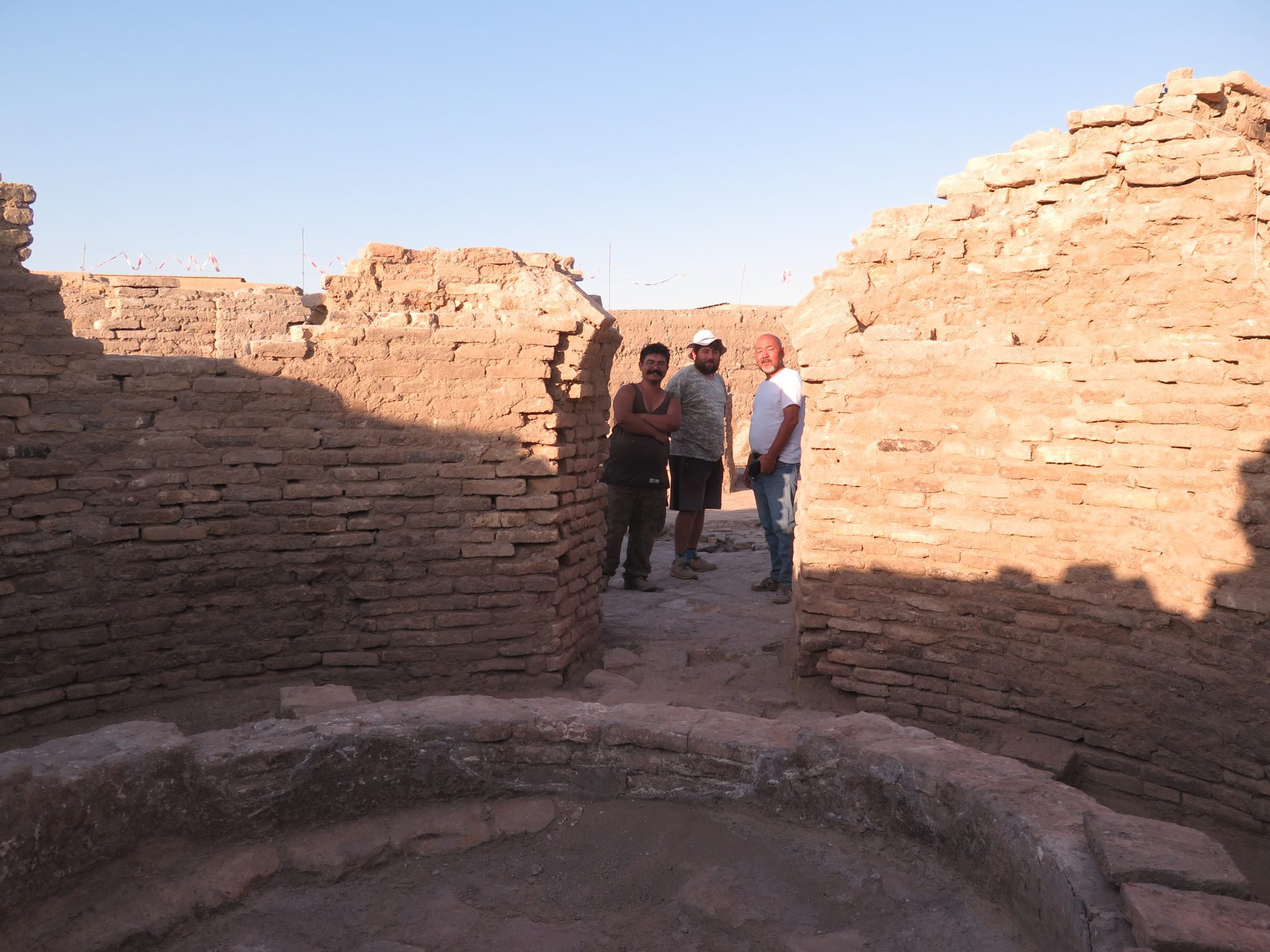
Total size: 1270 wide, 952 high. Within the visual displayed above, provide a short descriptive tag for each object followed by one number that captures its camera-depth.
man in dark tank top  7.36
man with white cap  7.94
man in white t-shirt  7.11
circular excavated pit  2.79
